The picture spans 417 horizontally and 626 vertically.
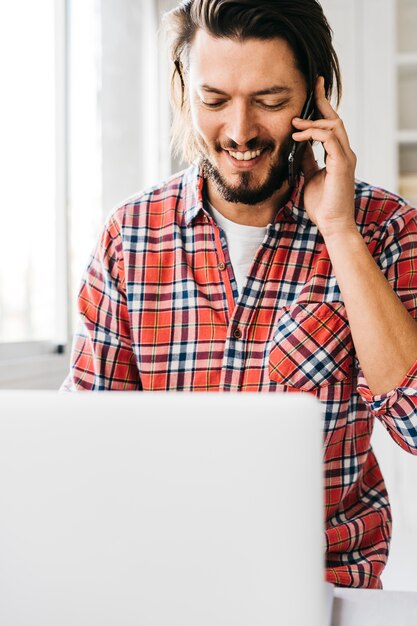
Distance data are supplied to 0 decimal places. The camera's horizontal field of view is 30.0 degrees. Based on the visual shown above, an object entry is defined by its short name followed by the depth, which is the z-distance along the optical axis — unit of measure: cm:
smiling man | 113
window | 187
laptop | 49
